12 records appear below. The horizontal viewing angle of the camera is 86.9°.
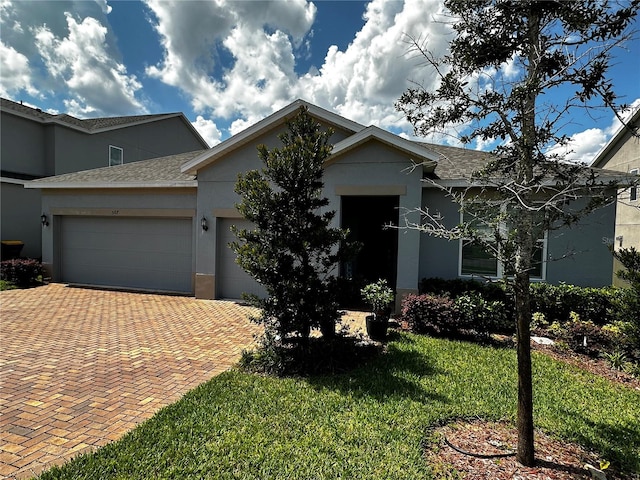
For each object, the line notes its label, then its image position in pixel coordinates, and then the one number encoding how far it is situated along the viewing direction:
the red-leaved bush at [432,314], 7.43
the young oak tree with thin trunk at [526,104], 3.07
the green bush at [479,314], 7.26
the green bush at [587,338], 6.71
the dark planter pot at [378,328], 7.16
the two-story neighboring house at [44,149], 15.58
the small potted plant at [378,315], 7.16
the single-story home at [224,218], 9.05
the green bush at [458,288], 8.27
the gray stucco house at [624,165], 16.38
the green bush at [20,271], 12.19
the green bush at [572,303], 7.87
